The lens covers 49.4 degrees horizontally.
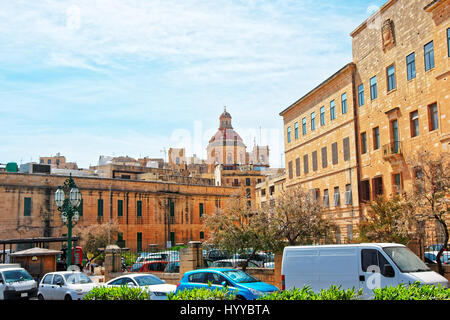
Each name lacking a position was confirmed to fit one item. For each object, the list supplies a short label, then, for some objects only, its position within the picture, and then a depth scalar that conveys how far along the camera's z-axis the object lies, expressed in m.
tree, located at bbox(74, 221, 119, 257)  47.94
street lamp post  23.22
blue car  15.28
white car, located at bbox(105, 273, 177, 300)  16.27
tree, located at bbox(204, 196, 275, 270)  23.36
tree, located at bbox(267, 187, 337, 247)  24.52
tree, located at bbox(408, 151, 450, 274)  18.27
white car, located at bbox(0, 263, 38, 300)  20.04
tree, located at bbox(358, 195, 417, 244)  19.30
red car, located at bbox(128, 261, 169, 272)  26.33
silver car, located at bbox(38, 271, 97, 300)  18.78
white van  13.48
